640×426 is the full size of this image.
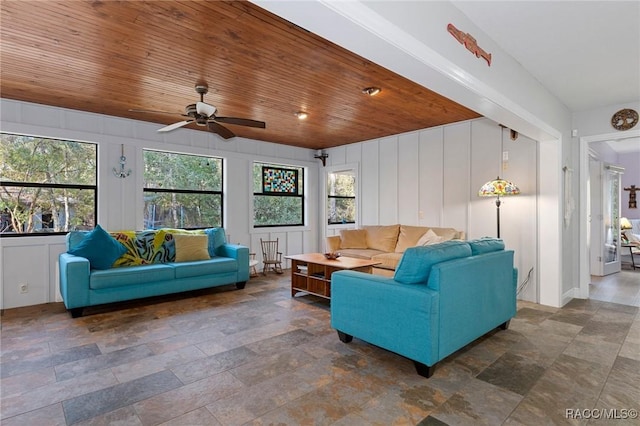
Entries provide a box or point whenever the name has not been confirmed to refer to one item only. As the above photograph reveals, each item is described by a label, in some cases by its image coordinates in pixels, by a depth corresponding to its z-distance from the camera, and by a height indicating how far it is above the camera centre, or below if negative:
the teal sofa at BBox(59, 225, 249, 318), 3.81 -0.69
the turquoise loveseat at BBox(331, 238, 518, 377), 2.38 -0.70
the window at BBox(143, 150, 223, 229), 5.30 +0.39
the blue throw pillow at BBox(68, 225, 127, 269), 4.07 -0.44
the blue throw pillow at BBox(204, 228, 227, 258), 5.33 -0.41
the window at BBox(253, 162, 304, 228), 6.56 +0.37
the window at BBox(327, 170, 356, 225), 7.63 +0.36
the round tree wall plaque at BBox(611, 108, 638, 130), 4.12 +1.17
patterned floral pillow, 4.48 -0.47
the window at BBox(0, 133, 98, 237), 4.20 +0.38
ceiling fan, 3.33 +1.00
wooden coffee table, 4.23 -0.77
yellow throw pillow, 4.83 -0.50
